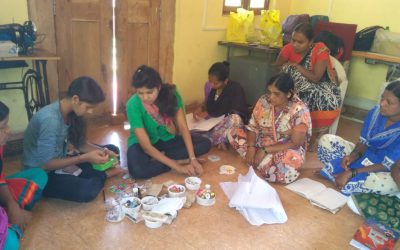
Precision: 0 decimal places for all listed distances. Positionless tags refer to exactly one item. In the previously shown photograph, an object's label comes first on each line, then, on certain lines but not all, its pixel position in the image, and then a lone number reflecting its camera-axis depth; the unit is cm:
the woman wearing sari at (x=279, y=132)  228
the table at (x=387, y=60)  338
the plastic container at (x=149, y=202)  185
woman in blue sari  199
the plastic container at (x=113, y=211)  180
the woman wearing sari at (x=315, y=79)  275
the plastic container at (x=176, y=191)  197
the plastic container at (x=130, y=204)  182
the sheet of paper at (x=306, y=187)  220
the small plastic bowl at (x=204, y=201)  198
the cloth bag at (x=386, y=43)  346
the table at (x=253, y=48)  359
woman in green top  207
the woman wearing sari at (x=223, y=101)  279
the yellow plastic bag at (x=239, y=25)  386
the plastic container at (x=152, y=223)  175
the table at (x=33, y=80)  224
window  396
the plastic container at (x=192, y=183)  211
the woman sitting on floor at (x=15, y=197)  142
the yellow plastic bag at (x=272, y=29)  379
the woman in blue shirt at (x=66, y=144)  176
